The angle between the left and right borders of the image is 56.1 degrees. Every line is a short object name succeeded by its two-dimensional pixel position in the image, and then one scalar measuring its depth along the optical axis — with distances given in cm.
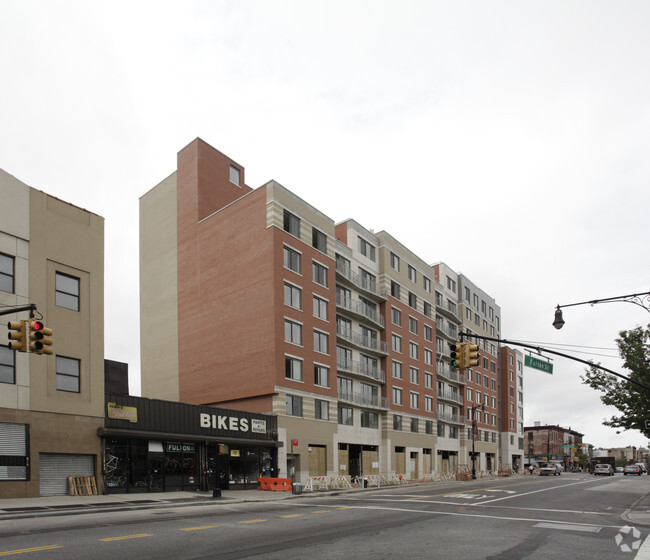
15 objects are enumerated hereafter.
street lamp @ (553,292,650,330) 2317
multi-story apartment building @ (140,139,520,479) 4566
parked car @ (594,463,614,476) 8856
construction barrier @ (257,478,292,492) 3725
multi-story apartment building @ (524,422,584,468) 15450
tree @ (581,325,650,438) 3750
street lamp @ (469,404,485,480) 6328
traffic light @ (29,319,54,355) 1695
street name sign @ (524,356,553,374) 2481
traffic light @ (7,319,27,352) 1686
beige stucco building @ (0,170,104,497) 2661
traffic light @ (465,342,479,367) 2138
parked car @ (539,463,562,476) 9000
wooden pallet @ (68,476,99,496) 2817
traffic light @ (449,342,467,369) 2160
